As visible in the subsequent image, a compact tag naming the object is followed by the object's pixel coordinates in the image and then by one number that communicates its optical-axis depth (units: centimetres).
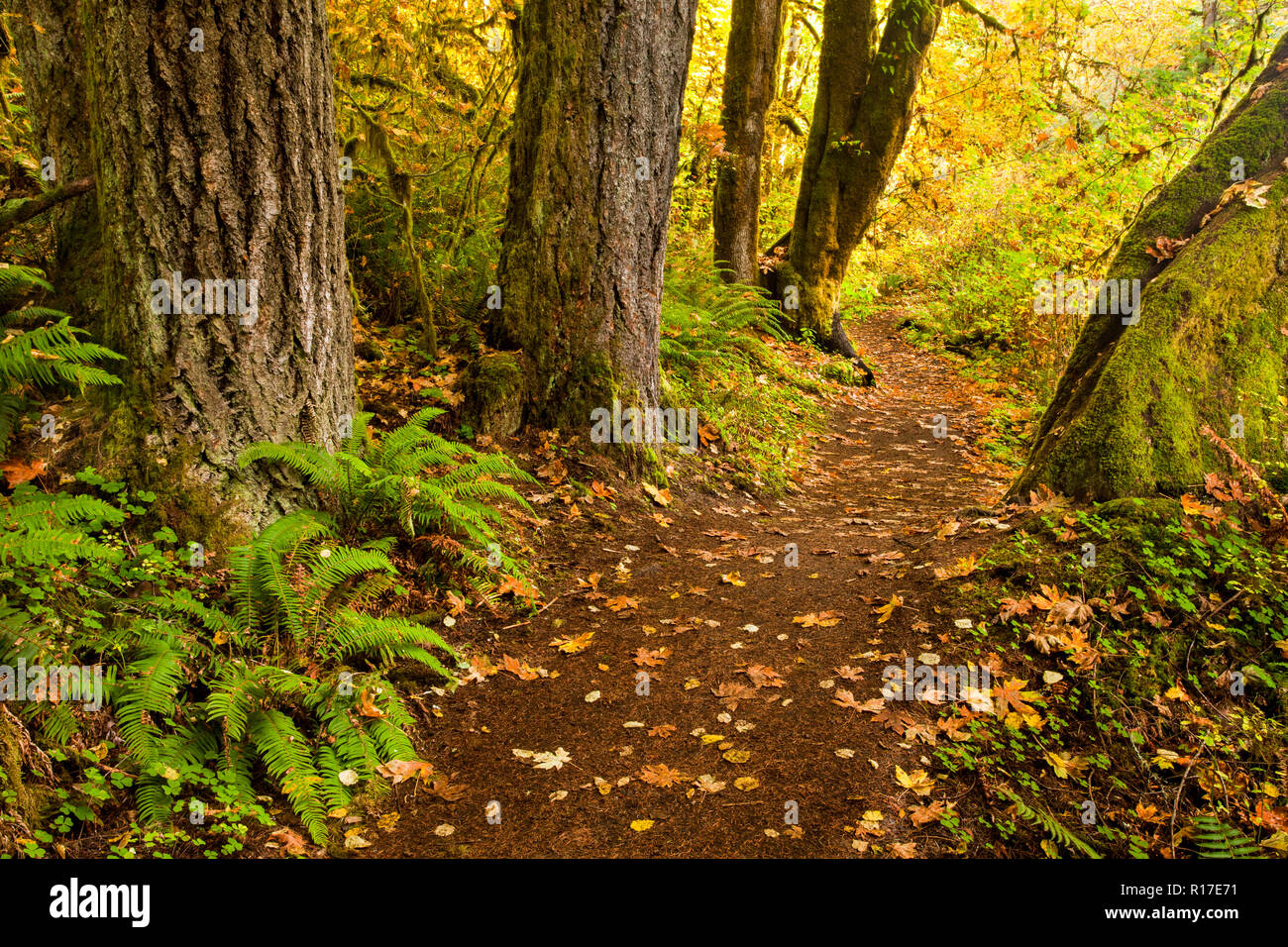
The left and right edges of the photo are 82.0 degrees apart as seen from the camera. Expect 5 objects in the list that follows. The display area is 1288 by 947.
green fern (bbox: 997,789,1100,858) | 278
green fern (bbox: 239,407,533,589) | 413
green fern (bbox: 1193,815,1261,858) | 272
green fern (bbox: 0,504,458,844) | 282
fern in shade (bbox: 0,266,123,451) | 336
